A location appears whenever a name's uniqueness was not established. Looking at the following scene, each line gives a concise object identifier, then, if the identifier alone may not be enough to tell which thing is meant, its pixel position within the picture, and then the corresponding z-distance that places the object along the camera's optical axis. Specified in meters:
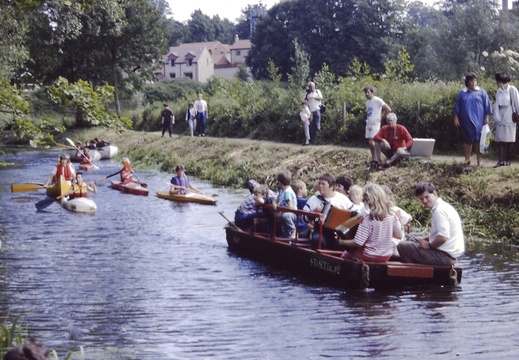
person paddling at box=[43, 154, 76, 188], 22.17
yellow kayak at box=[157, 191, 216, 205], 20.77
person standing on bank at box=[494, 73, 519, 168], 16.13
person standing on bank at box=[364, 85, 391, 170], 19.64
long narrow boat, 10.85
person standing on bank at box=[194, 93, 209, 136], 35.17
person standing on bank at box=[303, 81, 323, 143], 24.91
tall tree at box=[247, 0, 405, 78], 64.00
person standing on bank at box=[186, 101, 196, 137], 35.91
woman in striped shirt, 10.59
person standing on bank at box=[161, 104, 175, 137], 38.69
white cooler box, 19.19
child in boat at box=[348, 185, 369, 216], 12.11
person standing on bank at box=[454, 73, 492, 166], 16.39
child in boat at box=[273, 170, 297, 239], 13.07
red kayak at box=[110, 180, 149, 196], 23.26
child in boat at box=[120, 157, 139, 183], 24.19
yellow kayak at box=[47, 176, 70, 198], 20.97
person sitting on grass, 19.02
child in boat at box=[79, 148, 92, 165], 31.29
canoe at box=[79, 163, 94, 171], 31.36
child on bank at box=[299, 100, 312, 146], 25.94
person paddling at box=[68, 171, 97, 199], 21.09
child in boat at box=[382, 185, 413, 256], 11.27
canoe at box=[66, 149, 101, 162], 35.66
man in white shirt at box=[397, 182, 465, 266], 10.57
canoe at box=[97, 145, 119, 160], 36.97
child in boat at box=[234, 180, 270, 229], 13.53
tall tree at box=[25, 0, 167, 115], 48.75
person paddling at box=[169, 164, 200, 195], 21.39
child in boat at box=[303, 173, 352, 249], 11.99
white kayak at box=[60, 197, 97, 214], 19.78
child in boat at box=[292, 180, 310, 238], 13.05
